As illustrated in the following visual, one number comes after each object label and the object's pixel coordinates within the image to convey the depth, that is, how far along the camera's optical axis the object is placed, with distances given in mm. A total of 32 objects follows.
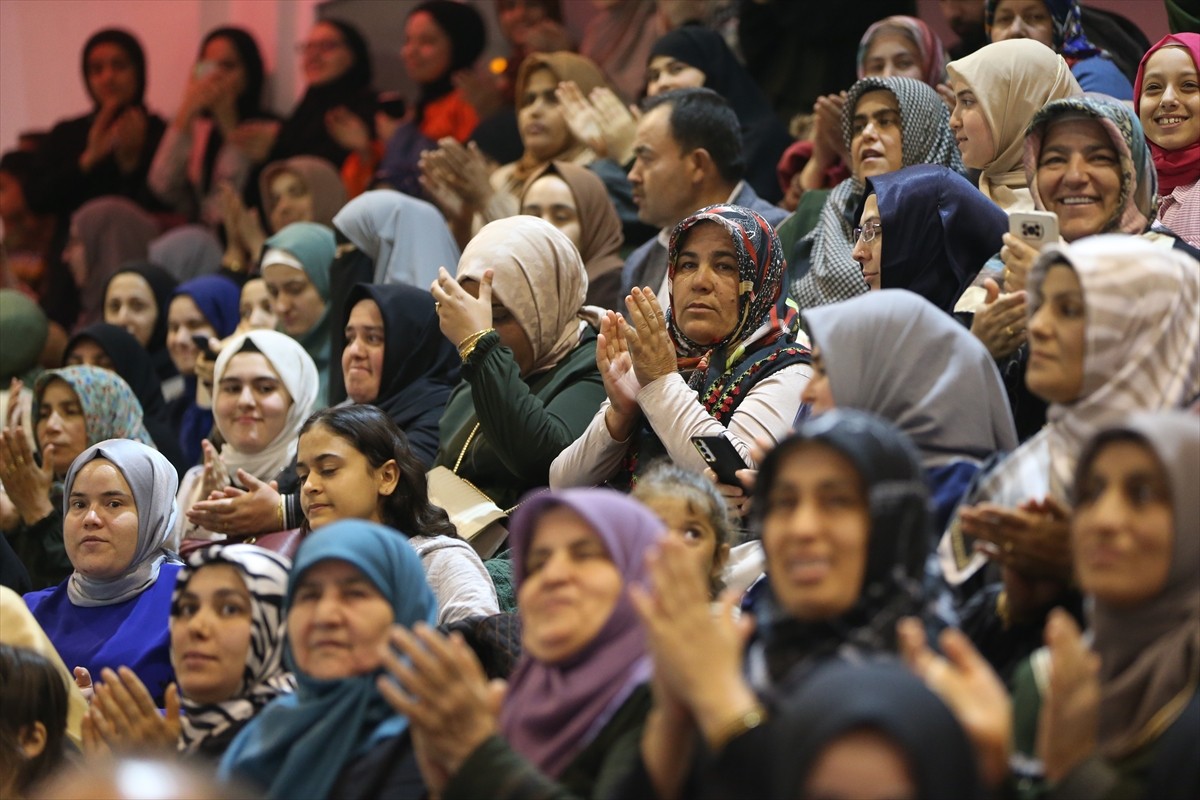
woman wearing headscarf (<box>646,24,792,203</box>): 12914
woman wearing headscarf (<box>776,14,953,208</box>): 11664
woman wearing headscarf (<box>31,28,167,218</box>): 18406
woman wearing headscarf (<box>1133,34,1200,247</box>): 9664
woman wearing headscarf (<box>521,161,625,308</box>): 11594
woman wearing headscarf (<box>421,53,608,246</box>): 13156
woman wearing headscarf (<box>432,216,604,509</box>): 8859
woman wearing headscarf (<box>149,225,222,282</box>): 16875
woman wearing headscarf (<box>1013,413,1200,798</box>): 4973
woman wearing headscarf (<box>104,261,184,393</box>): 14719
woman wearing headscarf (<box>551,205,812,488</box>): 8008
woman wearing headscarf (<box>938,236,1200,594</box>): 5852
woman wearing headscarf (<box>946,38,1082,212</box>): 9477
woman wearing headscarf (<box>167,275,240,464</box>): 13805
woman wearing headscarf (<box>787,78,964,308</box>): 10062
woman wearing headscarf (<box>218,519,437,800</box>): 5988
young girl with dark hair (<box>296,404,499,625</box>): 8406
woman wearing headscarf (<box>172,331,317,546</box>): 10898
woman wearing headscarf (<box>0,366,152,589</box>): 10859
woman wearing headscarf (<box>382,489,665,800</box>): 5344
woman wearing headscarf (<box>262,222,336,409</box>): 12828
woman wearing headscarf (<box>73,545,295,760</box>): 6621
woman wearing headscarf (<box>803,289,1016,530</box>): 6207
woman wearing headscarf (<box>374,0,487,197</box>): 15992
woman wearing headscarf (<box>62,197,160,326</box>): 17344
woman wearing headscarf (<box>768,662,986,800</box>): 4293
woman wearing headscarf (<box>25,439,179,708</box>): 8766
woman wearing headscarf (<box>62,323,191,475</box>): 13352
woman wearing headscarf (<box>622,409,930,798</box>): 4918
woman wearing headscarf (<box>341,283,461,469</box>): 10484
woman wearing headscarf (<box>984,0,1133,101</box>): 10820
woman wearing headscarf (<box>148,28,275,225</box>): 17641
